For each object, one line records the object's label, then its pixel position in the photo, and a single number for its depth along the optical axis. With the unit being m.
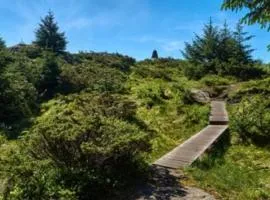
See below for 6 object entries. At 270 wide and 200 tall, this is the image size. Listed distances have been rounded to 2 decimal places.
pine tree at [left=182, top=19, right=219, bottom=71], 17.56
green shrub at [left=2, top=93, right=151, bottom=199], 3.89
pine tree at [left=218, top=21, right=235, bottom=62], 17.48
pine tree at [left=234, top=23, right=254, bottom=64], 17.30
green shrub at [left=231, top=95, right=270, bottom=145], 7.89
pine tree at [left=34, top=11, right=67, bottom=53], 19.39
